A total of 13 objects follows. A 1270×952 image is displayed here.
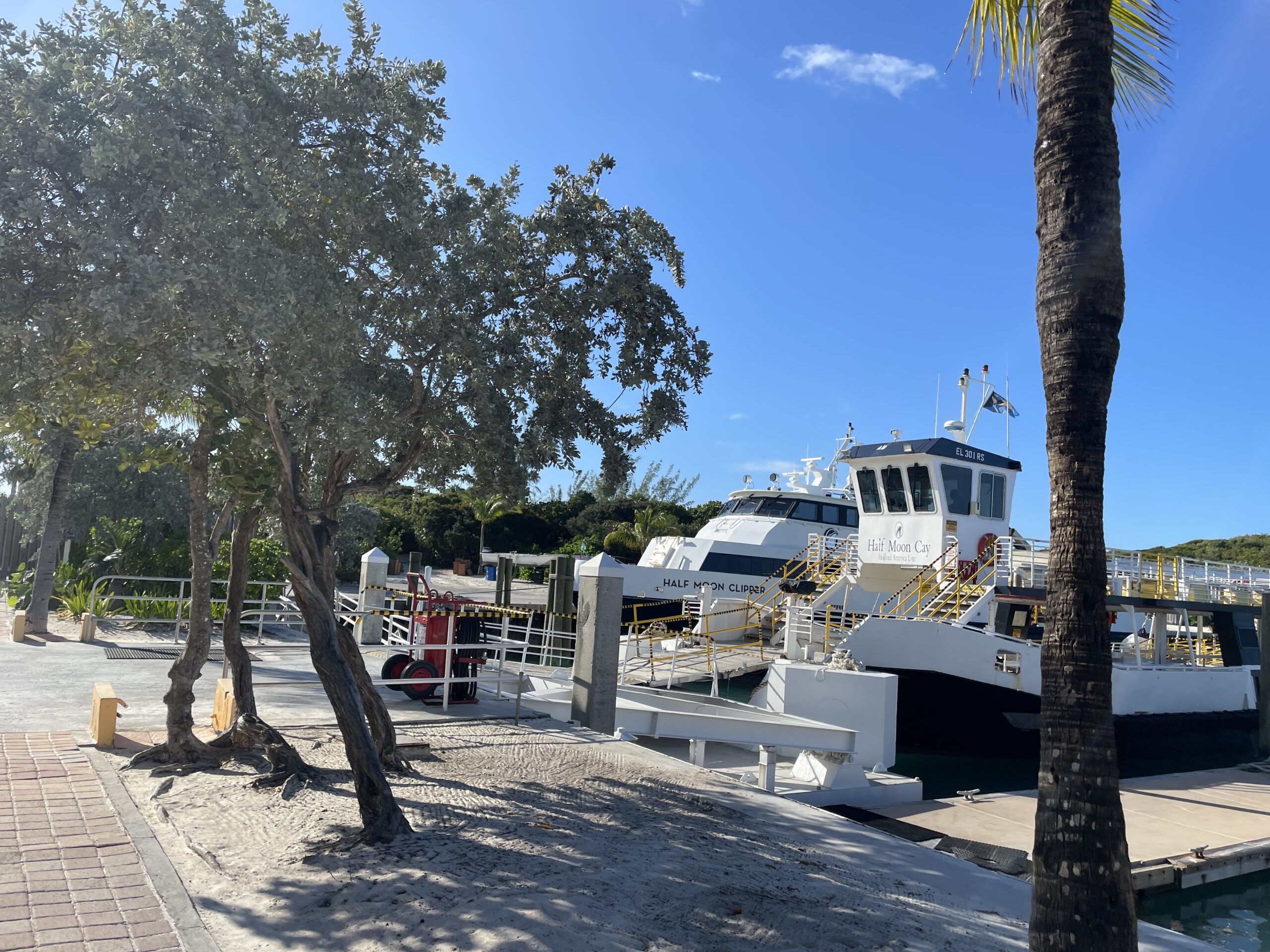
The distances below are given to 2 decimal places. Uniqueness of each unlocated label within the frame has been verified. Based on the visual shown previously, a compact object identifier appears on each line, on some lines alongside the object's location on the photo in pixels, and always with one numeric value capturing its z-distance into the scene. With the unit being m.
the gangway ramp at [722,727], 11.55
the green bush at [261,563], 20.86
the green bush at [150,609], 17.61
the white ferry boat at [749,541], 28.80
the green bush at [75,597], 17.66
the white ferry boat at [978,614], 15.58
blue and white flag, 22.11
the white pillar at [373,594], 17.64
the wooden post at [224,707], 8.86
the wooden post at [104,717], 8.20
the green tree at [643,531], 45.78
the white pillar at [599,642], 10.49
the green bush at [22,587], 17.77
